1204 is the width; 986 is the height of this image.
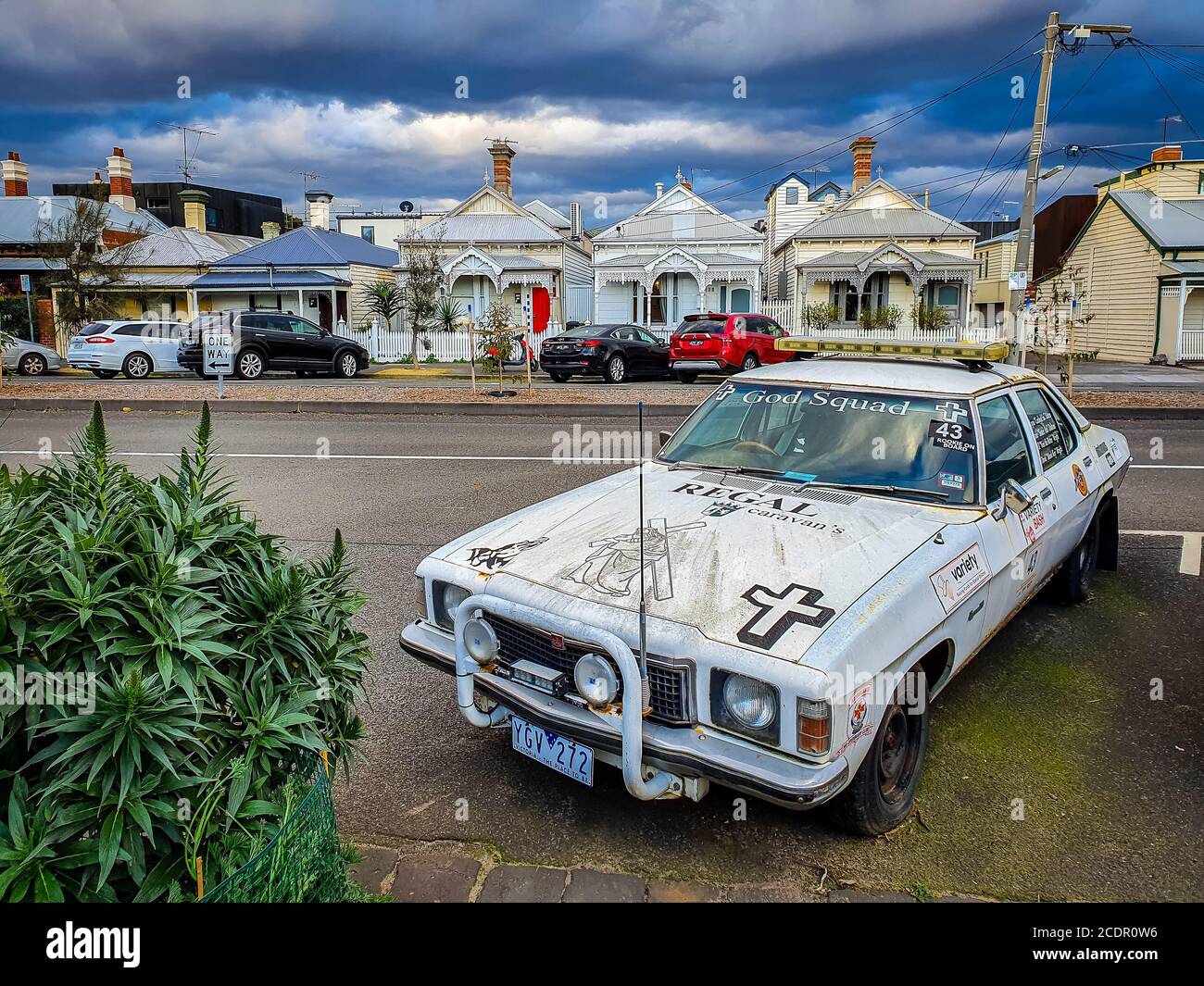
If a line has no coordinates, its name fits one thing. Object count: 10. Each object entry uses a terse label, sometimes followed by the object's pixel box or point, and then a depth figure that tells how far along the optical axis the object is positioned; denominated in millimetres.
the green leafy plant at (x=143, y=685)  1949
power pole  20234
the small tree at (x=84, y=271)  28375
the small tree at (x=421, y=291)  30141
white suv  23766
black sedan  23109
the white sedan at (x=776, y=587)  2996
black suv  23906
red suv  23234
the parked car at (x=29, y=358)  26094
